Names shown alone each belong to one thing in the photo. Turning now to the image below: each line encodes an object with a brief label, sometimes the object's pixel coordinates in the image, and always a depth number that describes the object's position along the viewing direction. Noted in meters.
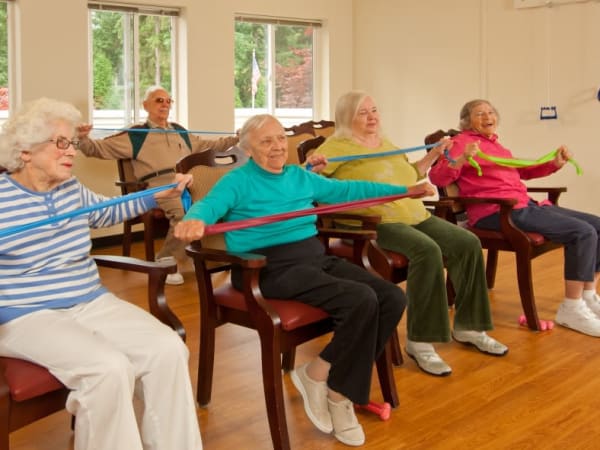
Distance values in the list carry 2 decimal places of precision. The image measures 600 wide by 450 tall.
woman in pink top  3.65
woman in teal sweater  2.42
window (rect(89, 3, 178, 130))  5.90
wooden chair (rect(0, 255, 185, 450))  1.80
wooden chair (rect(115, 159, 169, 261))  4.82
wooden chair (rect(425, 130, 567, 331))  3.64
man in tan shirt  4.78
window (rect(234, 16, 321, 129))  6.73
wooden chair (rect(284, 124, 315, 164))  4.79
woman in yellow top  3.06
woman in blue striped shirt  1.86
